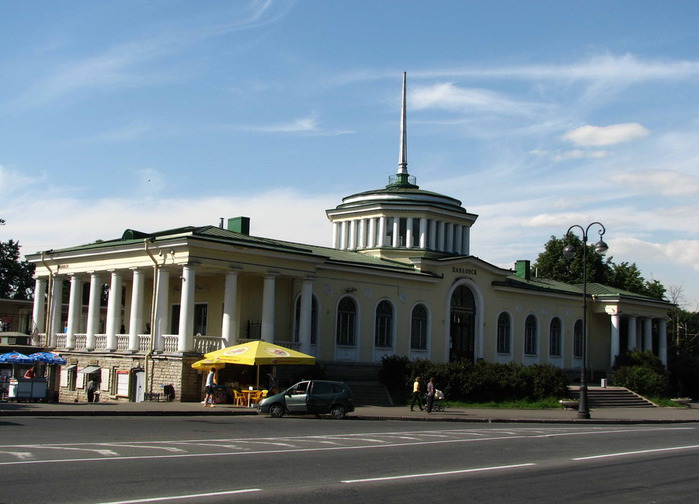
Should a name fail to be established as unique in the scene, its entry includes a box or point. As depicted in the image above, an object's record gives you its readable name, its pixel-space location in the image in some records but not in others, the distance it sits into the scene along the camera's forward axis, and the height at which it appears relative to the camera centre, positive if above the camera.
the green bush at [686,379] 56.50 -0.53
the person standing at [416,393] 34.41 -1.29
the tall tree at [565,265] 71.06 +8.74
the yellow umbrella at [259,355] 31.14 +0.02
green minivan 28.75 -1.49
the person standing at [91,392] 35.63 -1.77
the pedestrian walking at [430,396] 33.28 -1.34
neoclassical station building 36.03 +3.13
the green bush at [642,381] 48.59 -0.66
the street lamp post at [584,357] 32.84 +0.39
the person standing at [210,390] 31.81 -1.35
